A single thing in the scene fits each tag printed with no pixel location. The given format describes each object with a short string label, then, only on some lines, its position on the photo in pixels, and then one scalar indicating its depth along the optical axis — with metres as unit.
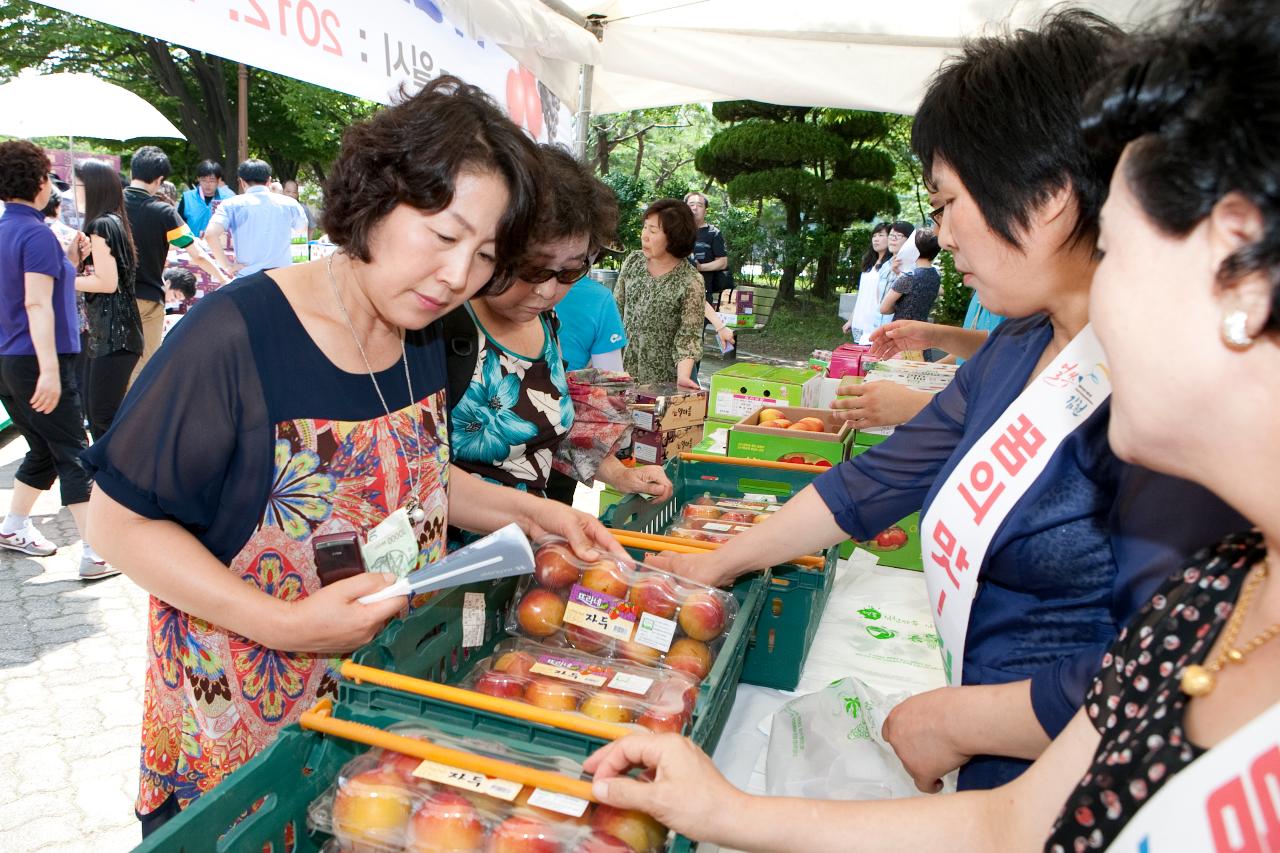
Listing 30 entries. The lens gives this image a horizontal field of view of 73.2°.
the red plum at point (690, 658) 1.54
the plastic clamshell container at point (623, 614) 1.58
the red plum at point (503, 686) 1.40
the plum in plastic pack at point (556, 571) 1.70
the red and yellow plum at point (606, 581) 1.66
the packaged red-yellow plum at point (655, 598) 1.63
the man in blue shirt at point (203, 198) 12.05
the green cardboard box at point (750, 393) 3.84
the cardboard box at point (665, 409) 3.31
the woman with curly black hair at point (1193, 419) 0.67
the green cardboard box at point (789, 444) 2.97
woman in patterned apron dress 1.33
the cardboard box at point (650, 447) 3.22
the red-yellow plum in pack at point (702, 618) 1.61
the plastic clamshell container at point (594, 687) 1.35
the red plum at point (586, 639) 1.60
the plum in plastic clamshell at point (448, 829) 1.07
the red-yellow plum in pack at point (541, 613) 1.64
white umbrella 8.38
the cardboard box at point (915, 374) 3.76
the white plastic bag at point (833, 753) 1.52
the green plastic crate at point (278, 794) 0.96
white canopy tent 3.47
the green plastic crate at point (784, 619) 1.92
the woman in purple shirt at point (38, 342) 4.17
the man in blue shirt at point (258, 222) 7.74
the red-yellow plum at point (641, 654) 1.57
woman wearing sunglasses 2.12
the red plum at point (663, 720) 1.33
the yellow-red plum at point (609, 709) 1.35
